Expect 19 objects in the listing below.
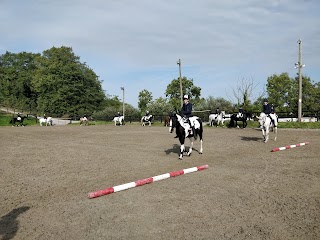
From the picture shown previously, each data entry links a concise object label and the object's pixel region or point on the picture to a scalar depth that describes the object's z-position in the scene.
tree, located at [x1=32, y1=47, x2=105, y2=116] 59.62
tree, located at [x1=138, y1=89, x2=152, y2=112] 78.50
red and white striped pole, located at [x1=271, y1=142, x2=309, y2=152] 13.07
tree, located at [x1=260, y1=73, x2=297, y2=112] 65.62
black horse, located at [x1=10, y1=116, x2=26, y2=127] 42.02
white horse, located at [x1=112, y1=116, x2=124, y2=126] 40.43
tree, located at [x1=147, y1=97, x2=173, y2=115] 51.75
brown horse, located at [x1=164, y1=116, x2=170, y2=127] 35.69
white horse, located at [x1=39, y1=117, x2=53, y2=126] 44.59
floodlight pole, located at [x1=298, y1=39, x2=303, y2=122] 27.72
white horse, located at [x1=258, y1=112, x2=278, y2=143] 16.65
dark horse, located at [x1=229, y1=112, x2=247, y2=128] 29.30
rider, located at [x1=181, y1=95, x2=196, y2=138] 11.87
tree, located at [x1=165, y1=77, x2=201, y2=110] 66.19
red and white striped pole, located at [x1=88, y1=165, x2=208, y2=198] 6.49
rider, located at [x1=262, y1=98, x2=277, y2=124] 16.81
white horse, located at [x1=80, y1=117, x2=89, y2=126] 43.98
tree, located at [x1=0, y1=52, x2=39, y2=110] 67.76
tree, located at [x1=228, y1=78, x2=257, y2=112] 36.18
